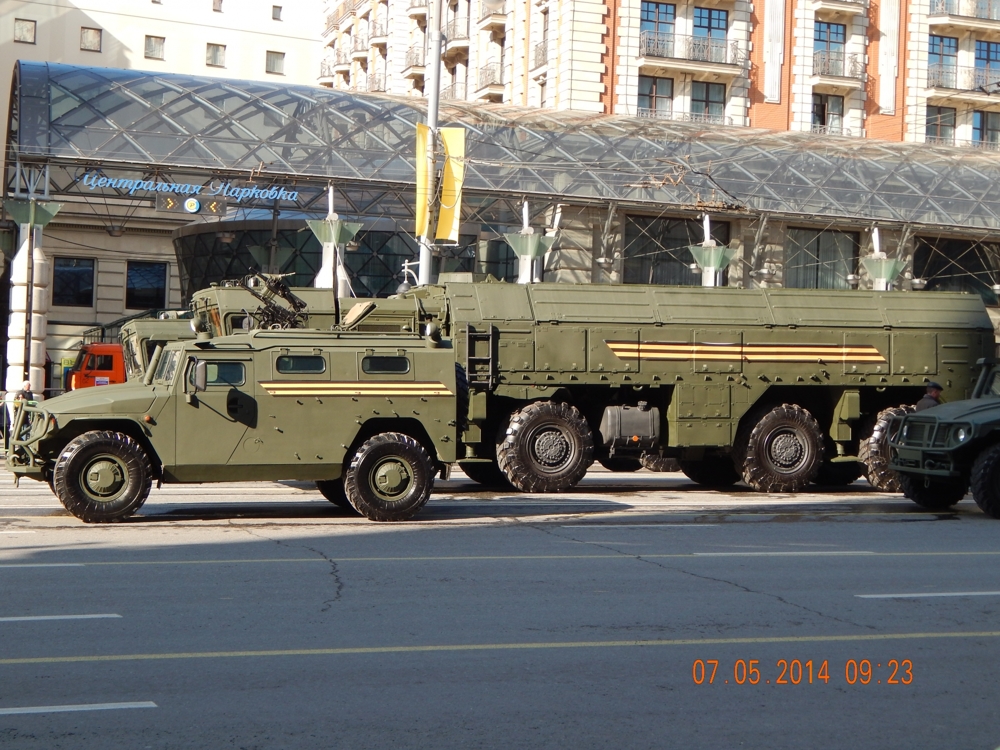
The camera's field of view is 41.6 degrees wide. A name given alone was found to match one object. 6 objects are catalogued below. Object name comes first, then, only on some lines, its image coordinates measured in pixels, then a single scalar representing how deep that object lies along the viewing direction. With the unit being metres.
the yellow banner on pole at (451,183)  25.88
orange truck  34.76
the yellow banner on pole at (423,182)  25.95
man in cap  19.20
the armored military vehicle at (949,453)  16.48
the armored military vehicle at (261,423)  14.48
